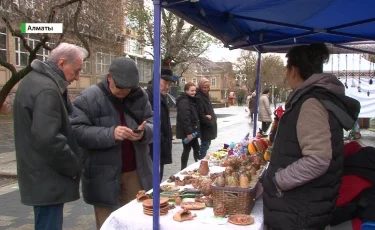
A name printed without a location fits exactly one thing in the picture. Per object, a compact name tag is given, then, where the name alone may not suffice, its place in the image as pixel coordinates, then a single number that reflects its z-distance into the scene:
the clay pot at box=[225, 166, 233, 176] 2.44
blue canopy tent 2.29
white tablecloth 2.05
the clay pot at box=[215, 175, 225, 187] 2.23
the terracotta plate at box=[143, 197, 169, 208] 2.24
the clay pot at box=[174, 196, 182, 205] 2.38
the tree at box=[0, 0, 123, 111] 9.09
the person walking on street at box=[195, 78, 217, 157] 5.91
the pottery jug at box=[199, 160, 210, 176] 3.16
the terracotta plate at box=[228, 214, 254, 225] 2.06
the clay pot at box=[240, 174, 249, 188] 2.23
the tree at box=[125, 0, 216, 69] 16.72
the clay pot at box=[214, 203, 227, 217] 2.15
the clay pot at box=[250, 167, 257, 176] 2.61
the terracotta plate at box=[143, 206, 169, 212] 2.21
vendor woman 1.87
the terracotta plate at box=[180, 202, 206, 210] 2.28
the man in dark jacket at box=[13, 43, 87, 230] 2.32
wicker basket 2.18
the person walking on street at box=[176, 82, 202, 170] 5.64
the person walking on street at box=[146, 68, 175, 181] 4.34
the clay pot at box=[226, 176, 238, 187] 2.24
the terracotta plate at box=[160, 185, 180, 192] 2.71
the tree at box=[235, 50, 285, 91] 49.41
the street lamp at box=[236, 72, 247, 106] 53.06
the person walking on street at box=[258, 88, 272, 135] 12.05
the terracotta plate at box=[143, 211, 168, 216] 2.20
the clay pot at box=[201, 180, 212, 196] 2.50
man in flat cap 2.65
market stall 2.10
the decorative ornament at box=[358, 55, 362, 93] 7.41
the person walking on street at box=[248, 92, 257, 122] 18.27
